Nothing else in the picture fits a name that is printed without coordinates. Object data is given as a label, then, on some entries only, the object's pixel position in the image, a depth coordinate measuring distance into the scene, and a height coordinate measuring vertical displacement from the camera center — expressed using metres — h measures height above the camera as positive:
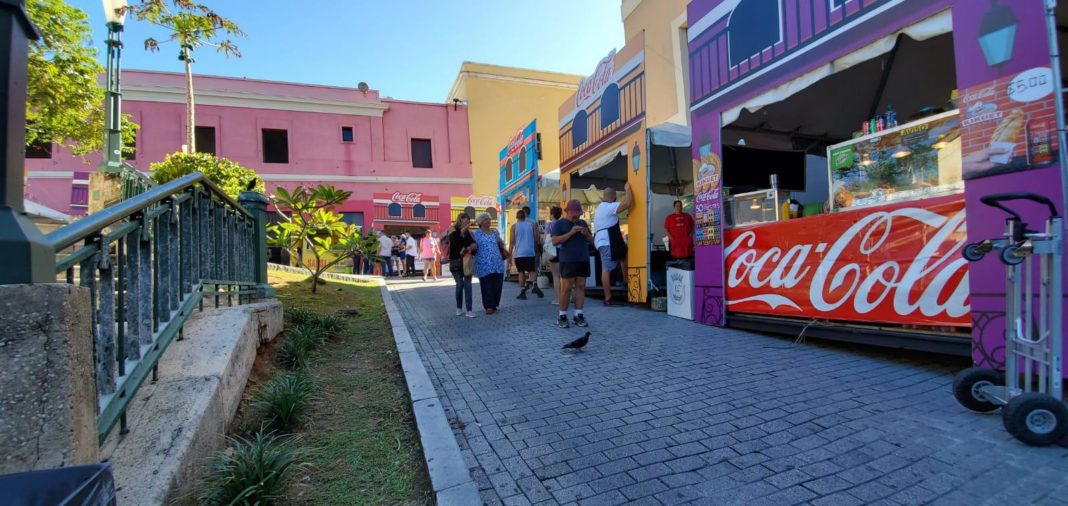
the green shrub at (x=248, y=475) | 2.21 -1.01
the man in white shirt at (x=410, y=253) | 17.75 +0.53
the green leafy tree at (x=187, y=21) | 9.33 +5.37
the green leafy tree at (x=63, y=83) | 10.52 +4.63
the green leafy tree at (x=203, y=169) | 13.38 +3.08
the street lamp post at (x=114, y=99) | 8.75 +3.41
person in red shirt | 7.08 +0.35
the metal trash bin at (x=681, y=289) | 6.50 -0.43
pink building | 21.08 +6.39
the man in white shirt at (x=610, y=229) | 7.75 +0.54
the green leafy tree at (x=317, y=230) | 8.27 +0.74
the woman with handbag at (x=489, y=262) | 7.15 +0.05
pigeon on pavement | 4.72 -0.84
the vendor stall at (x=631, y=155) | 7.55 +2.04
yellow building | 25.26 +8.73
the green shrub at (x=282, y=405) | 3.12 -0.93
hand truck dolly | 2.58 -0.52
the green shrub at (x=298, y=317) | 5.57 -0.57
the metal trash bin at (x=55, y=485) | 1.17 -0.54
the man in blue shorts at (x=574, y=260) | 6.08 +0.03
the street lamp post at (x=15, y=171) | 1.47 +0.36
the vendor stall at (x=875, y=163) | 3.40 +0.82
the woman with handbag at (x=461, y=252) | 7.19 +0.21
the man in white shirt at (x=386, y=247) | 16.98 +0.77
